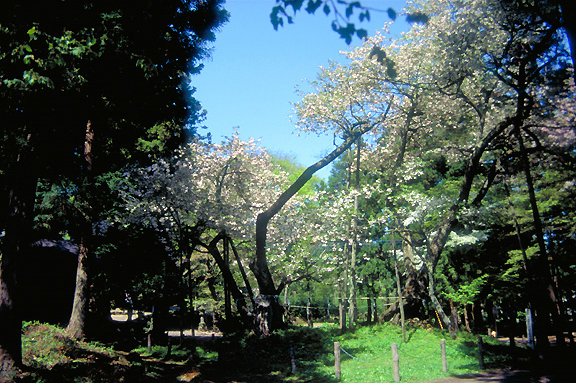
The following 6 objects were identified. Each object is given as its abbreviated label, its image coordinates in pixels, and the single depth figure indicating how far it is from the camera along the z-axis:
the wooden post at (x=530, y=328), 18.36
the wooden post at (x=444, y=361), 13.76
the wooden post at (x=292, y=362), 14.09
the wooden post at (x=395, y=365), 12.19
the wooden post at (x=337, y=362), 12.60
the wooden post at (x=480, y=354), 14.57
